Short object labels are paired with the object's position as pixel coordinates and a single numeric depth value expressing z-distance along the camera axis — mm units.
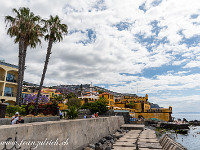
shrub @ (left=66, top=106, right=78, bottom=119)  10672
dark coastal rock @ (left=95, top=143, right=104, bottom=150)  6902
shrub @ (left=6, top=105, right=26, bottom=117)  14380
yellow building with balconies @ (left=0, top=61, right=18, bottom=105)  29000
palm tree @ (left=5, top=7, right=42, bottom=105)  20220
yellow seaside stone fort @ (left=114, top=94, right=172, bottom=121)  55675
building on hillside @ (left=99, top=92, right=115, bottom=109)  52447
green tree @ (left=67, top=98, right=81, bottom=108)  42775
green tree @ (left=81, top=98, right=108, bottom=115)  32278
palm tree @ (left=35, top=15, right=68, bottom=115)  22891
